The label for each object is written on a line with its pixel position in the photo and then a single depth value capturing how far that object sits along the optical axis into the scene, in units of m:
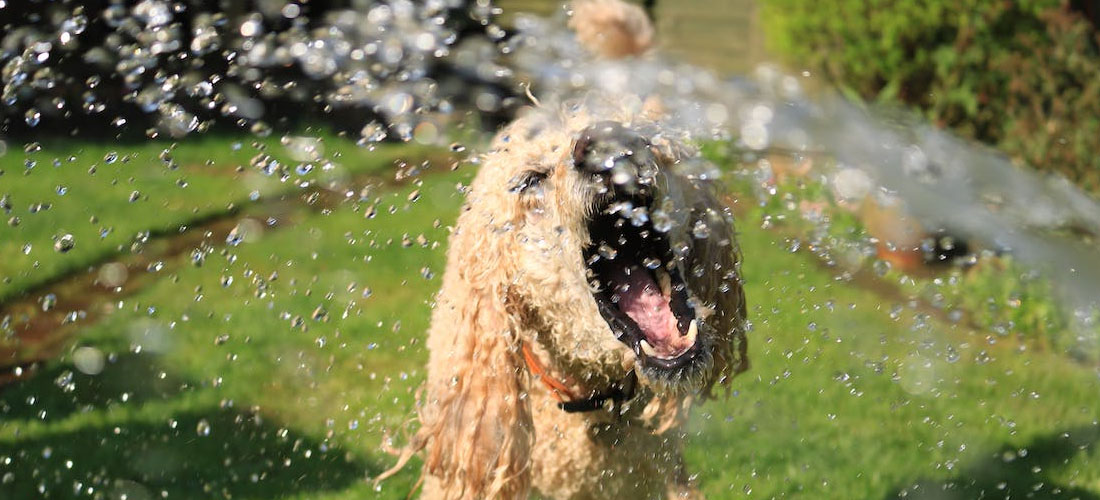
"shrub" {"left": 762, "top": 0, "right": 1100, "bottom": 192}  6.02
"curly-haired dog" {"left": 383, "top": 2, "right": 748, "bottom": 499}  2.36
